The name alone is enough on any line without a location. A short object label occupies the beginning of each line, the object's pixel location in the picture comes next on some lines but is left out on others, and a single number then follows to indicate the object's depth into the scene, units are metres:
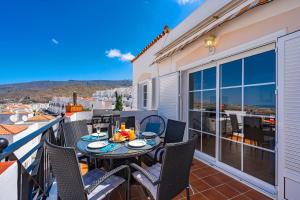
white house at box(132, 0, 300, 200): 1.93
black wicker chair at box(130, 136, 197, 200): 1.49
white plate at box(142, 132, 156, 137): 2.66
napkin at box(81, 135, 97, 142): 2.46
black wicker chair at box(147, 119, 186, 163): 2.42
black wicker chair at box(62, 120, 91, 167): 2.66
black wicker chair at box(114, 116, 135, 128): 3.65
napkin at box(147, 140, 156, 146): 2.22
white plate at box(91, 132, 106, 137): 2.64
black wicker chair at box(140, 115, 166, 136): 4.08
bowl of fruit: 2.31
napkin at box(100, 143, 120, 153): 1.93
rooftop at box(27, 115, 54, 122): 16.08
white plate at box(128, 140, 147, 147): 2.09
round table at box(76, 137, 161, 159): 1.81
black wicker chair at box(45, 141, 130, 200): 1.38
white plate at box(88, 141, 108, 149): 2.01
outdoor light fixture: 3.06
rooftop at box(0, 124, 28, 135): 9.05
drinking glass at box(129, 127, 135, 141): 2.44
